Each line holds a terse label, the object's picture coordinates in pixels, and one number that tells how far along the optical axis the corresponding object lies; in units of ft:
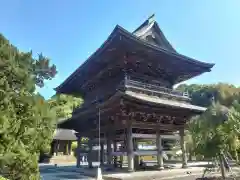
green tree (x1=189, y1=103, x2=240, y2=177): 27.50
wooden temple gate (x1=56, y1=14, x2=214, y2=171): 40.24
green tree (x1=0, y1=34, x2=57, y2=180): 14.08
